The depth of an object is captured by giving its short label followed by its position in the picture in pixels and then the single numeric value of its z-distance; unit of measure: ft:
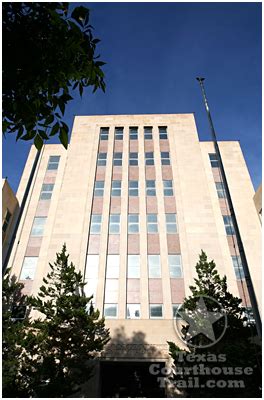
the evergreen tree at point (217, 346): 43.73
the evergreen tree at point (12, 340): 44.24
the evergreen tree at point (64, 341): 47.42
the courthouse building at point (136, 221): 67.93
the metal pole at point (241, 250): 28.55
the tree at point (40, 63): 11.87
